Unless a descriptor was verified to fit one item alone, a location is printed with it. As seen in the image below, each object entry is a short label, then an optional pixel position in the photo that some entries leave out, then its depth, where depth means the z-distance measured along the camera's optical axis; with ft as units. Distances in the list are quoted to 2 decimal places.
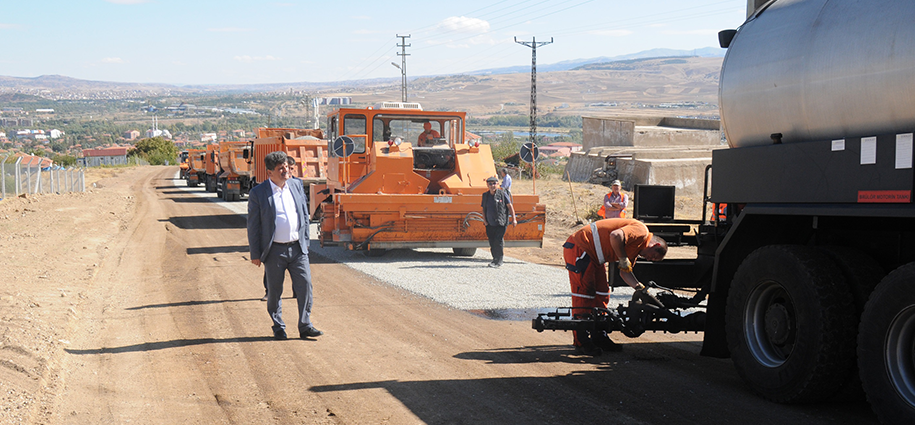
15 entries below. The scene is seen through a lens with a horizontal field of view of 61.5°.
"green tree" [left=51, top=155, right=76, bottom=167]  331.16
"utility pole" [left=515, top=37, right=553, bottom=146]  167.94
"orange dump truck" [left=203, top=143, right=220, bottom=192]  130.08
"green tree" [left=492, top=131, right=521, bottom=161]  169.17
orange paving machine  45.42
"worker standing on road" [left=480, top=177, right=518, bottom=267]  43.07
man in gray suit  24.30
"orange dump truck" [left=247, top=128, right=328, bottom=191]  83.41
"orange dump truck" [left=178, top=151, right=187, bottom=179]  185.88
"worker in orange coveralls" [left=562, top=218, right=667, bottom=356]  21.42
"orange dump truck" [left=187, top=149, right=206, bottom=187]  149.18
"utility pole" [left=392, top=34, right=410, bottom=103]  187.03
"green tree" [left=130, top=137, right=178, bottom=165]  380.78
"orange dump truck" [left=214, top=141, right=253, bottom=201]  105.91
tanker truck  14.28
